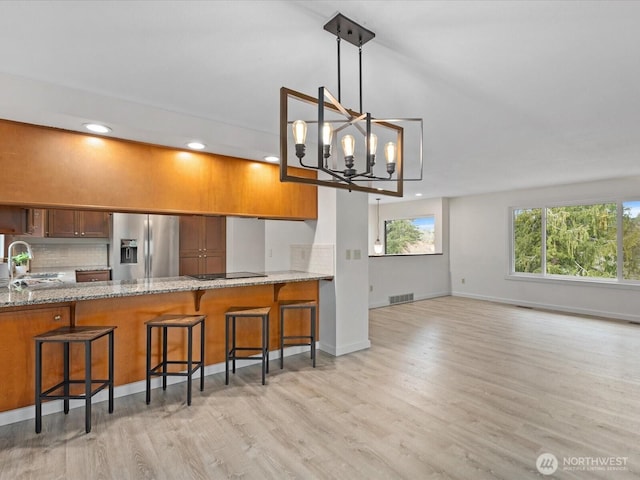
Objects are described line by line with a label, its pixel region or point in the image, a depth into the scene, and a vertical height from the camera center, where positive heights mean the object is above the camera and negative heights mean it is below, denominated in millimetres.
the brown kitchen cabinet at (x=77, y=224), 4551 +288
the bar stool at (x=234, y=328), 3005 -762
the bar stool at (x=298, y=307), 3430 -746
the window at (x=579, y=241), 5477 +47
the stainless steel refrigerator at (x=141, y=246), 4703 -13
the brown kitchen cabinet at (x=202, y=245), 5160 -5
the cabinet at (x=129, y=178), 2436 +577
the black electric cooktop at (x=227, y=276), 3395 -330
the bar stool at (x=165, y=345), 2631 -819
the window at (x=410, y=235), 8523 +227
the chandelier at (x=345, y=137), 1637 +579
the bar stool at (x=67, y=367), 2234 -839
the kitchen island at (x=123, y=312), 2371 -560
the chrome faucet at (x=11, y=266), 2828 -173
